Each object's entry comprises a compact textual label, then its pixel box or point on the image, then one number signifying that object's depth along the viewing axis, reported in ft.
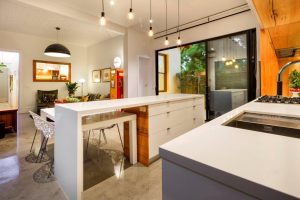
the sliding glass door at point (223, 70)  13.65
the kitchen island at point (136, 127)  5.42
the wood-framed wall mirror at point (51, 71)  23.73
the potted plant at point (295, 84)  6.67
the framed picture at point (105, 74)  24.13
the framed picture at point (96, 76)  25.91
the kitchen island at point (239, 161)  1.26
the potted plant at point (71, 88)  25.17
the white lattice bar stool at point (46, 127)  7.26
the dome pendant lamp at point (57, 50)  15.28
